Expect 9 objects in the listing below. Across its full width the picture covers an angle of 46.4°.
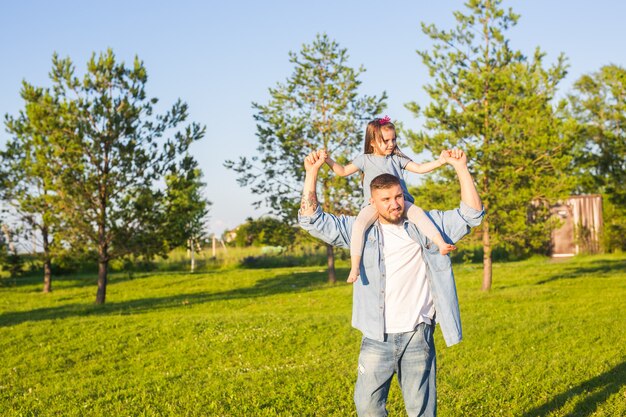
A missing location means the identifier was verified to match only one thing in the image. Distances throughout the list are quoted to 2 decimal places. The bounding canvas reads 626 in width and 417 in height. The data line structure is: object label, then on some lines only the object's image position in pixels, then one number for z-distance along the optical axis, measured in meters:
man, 4.89
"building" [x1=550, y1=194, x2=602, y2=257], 37.31
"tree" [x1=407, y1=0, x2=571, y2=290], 20.03
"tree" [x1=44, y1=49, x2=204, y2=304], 21.45
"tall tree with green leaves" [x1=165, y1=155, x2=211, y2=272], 22.03
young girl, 5.66
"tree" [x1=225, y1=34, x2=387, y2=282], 26.91
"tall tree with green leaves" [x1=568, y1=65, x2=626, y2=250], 23.83
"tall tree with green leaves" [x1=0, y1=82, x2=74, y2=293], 21.12
